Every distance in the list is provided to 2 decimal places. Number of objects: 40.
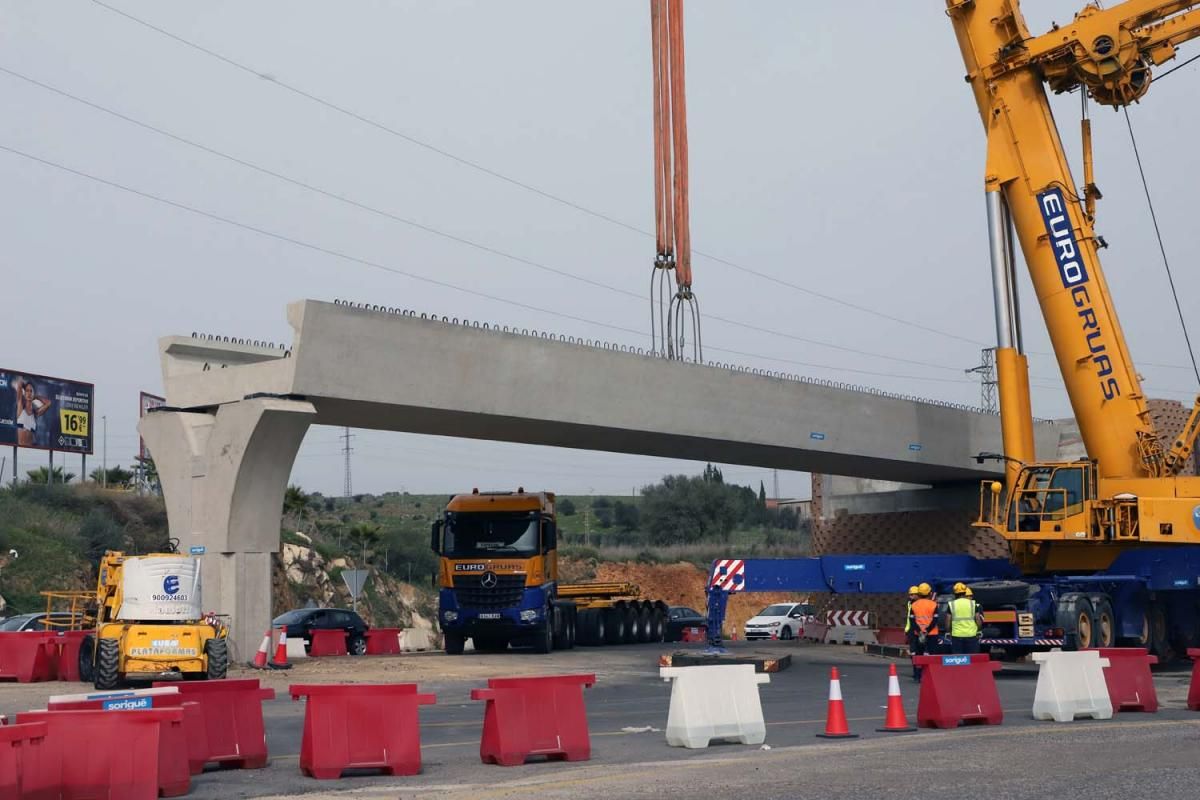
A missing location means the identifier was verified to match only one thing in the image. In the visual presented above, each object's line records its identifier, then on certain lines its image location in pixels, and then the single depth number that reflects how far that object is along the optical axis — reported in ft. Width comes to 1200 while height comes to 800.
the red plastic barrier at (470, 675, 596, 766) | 43.11
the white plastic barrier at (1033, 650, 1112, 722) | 55.93
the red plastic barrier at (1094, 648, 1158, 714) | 59.11
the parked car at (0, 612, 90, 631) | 100.96
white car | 157.89
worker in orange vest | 70.59
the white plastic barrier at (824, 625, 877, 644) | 128.26
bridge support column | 93.81
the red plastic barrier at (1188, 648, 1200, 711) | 59.93
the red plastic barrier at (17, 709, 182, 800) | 33.91
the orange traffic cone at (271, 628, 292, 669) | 91.71
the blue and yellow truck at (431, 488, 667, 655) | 107.96
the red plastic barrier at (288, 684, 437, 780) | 40.75
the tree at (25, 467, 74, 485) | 225.89
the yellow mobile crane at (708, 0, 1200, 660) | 88.17
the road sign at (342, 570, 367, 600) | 116.37
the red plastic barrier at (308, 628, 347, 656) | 114.01
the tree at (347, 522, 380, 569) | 231.50
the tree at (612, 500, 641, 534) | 399.85
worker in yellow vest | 68.28
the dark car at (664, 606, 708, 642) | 159.12
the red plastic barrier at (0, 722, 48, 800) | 32.35
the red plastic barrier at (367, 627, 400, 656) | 118.73
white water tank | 72.84
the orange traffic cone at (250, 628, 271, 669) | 91.04
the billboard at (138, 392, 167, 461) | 205.46
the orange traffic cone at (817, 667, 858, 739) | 50.67
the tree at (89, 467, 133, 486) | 240.53
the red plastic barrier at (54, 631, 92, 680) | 85.05
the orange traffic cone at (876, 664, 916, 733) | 52.42
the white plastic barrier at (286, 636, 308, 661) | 105.19
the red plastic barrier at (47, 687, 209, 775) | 37.50
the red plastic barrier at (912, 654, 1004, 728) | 53.47
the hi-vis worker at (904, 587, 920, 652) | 71.31
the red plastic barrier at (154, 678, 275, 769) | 42.16
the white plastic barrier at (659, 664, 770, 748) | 47.67
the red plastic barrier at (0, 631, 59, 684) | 86.07
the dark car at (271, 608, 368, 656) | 115.24
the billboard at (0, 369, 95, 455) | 185.57
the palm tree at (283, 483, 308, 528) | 228.43
